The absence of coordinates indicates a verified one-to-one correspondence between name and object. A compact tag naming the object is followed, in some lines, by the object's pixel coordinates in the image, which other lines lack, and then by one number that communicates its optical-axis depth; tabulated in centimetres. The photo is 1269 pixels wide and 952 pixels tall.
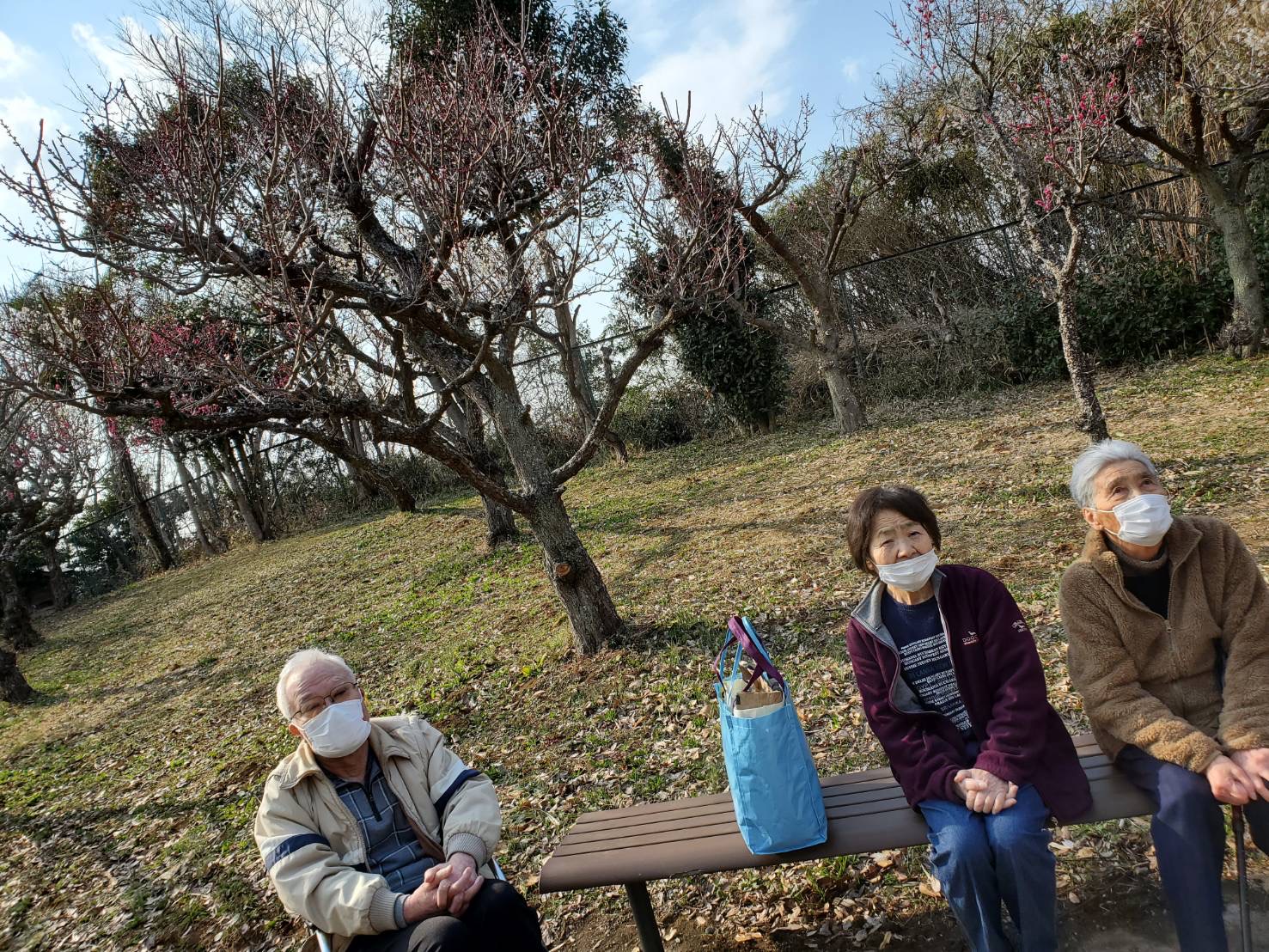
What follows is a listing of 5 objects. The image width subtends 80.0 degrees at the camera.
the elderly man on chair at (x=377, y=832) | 221
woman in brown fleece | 197
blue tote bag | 209
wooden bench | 214
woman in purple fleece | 206
